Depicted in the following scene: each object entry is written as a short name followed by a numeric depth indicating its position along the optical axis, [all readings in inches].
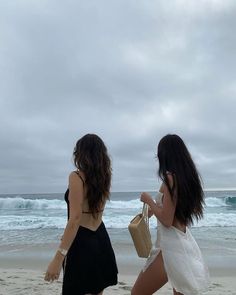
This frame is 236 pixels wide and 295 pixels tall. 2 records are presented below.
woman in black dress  97.8
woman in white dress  108.3
